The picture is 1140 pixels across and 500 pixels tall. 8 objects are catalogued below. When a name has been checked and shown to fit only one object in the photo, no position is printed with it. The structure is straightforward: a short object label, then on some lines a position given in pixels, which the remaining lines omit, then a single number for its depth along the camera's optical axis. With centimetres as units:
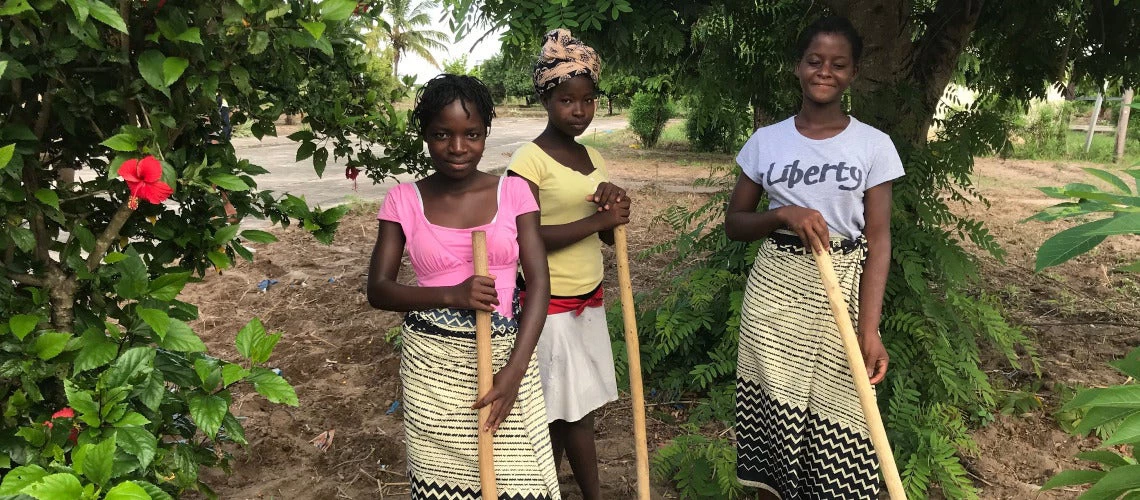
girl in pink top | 193
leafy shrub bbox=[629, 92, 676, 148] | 1734
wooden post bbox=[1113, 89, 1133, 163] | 1367
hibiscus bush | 138
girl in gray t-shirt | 213
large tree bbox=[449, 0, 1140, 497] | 315
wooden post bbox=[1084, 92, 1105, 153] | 1382
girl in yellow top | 228
